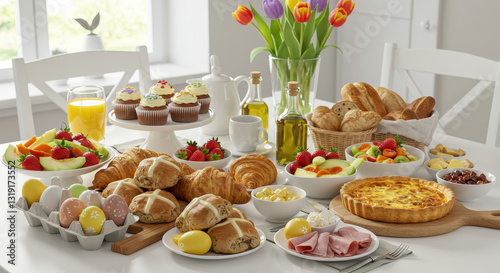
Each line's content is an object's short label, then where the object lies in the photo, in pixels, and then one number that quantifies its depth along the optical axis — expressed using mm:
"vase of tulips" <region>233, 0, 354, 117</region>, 1822
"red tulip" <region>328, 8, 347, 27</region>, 1750
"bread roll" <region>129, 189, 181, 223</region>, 1269
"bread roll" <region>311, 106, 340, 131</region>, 1688
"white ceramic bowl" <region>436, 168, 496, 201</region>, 1425
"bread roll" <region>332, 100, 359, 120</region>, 1743
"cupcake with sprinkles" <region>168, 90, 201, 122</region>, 1699
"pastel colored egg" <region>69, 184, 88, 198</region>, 1312
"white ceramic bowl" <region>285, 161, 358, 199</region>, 1430
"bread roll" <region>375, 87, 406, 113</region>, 1863
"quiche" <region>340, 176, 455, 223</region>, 1285
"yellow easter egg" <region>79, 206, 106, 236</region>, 1187
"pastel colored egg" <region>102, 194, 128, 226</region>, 1208
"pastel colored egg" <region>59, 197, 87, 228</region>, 1201
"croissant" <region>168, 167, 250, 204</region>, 1349
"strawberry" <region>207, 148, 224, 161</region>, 1557
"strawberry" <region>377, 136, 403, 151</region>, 1582
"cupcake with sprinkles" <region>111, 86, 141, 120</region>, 1716
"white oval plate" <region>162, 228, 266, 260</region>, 1144
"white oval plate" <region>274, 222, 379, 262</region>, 1135
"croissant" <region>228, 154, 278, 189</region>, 1476
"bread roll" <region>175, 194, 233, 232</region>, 1161
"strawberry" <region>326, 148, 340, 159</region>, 1513
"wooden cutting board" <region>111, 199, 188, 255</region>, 1191
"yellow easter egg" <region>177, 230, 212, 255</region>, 1145
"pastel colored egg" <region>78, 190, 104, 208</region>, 1232
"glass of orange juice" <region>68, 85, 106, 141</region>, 1791
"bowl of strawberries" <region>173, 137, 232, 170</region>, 1538
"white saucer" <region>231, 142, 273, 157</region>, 1771
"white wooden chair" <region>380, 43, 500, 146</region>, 2090
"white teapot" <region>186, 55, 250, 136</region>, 1973
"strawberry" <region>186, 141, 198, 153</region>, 1581
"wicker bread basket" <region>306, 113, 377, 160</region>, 1663
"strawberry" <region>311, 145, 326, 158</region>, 1513
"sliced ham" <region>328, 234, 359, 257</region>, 1145
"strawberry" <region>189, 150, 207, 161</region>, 1545
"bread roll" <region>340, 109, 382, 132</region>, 1665
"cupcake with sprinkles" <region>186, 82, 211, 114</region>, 1805
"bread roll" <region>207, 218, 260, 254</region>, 1148
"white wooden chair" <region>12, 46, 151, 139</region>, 2072
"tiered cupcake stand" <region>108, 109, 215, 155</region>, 1667
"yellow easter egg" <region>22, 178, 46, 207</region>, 1285
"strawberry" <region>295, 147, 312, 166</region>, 1496
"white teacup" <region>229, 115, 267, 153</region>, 1745
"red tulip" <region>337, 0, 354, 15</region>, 1790
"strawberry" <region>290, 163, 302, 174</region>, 1480
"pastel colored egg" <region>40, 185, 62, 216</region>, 1260
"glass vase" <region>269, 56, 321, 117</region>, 1874
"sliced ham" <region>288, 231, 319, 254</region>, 1153
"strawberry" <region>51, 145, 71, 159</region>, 1430
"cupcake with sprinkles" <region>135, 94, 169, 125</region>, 1654
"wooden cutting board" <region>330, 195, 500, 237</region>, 1264
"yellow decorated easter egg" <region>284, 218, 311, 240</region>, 1188
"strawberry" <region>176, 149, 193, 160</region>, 1551
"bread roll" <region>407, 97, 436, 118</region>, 1763
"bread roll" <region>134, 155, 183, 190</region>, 1320
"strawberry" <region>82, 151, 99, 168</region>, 1455
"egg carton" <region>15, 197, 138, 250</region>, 1187
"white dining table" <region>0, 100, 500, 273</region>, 1137
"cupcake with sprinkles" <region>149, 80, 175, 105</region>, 1817
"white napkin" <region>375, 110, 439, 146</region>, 1697
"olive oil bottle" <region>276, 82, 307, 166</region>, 1633
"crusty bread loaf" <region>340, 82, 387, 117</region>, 1824
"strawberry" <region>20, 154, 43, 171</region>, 1416
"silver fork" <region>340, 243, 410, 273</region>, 1131
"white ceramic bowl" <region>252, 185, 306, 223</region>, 1292
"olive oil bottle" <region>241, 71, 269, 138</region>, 1912
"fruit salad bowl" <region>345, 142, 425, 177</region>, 1526
